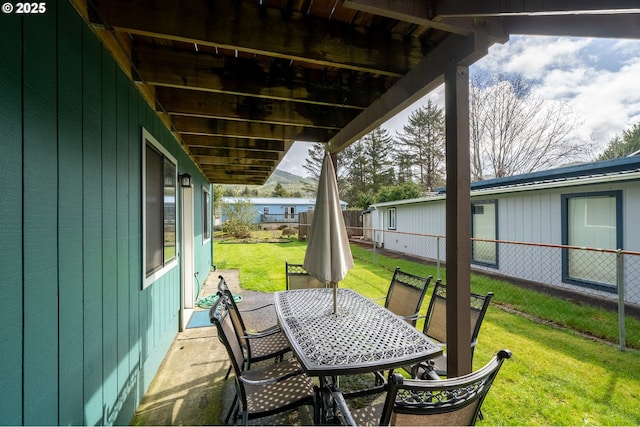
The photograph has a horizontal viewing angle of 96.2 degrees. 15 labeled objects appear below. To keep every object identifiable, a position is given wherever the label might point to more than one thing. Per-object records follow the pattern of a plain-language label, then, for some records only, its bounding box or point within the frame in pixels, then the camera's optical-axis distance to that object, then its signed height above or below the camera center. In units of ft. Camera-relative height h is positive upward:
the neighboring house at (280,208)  89.10 +2.19
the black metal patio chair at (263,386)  6.22 -4.24
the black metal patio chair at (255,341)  8.45 -4.19
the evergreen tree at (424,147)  77.82 +18.69
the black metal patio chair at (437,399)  3.81 -2.58
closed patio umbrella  8.43 -0.77
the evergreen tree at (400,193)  56.03 +4.12
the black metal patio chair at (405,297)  9.52 -3.07
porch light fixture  14.39 +1.80
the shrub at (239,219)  57.67 -0.80
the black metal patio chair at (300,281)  13.67 -3.22
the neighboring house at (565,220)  17.22 -0.62
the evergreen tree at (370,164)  87.25 +15.48
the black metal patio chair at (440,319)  7.82 -3.33
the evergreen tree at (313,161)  96.07 +18.41
